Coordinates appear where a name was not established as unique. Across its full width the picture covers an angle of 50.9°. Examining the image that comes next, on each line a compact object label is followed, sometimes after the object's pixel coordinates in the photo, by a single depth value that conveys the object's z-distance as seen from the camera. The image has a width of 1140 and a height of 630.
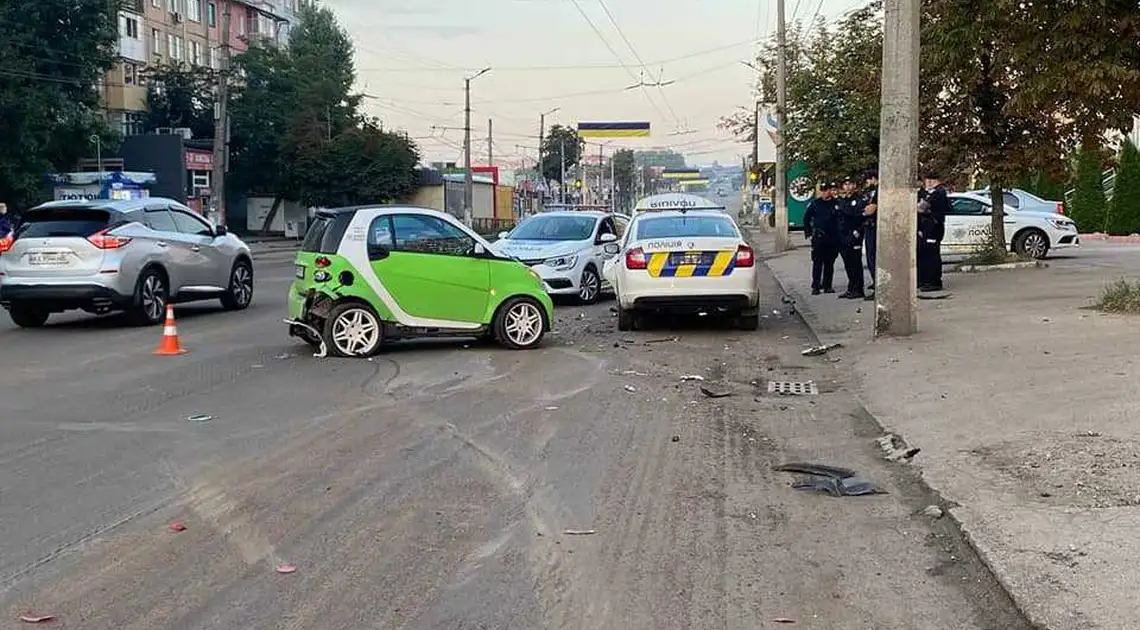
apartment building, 64.00
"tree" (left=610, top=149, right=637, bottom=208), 158.88
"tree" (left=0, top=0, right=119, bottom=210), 43.59
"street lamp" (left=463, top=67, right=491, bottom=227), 59.70
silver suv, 15.40
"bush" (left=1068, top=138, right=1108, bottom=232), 39.22
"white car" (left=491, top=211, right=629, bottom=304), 18.77
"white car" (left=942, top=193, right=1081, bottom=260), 25.44
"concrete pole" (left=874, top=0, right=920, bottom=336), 12.51
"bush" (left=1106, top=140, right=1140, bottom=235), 35.62
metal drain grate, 10.59
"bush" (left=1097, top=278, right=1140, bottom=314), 13.92
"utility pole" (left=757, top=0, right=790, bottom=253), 37.00
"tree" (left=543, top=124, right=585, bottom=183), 121.06
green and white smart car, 12.59
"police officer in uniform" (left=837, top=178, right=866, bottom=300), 17.98
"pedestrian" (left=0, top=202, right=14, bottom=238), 24.17
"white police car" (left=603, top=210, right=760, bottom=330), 14.24
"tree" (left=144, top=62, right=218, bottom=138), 65.62
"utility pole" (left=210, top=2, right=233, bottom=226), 44.09
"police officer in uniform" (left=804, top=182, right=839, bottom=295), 18.47
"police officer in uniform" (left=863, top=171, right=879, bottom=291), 16.84
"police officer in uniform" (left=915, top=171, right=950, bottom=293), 17.25
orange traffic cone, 13.25
